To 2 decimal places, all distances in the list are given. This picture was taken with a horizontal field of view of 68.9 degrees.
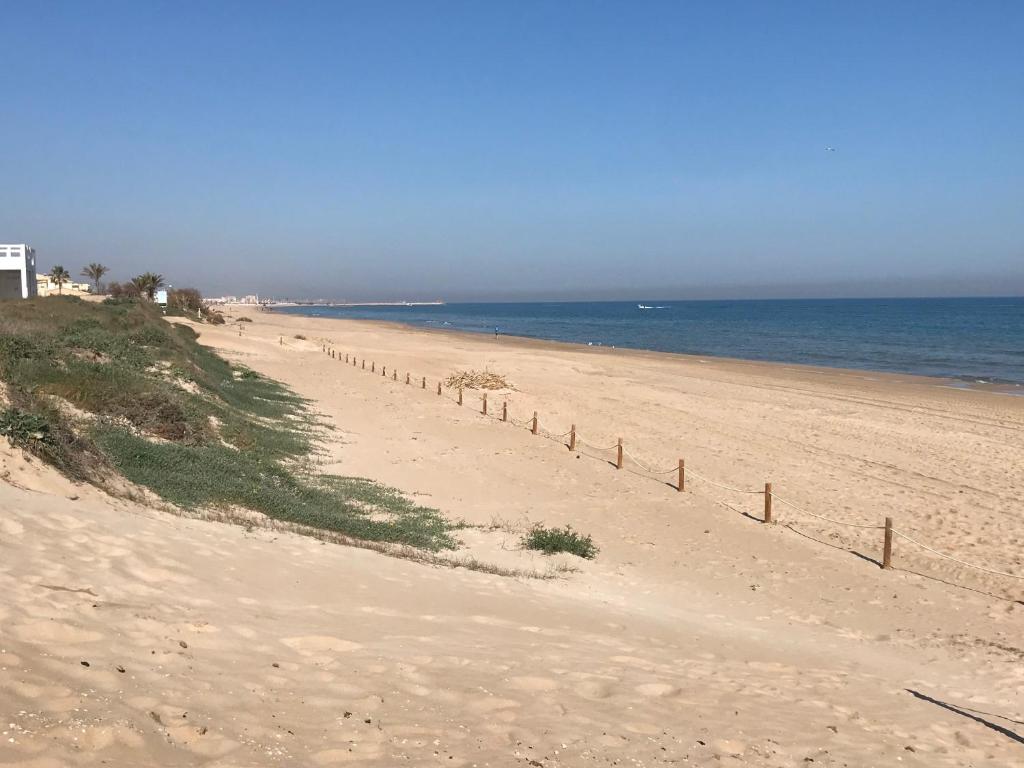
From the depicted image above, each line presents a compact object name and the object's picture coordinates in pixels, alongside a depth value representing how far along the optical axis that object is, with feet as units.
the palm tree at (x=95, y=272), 296.51
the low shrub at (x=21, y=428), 26.40
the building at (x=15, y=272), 123.34
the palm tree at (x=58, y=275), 241.35
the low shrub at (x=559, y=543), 34.55
